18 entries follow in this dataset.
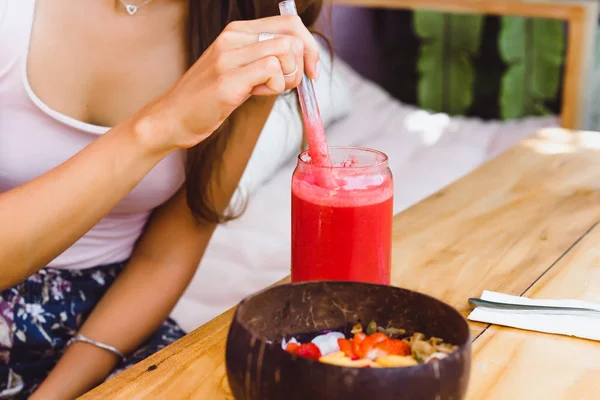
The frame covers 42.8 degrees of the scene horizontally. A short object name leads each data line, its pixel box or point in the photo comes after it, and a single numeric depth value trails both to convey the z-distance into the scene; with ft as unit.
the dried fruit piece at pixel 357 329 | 2.22
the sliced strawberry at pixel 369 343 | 2.08
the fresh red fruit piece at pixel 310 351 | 2.08
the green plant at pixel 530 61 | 10.02
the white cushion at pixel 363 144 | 5.19
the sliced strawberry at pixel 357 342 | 2.09
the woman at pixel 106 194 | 3.45
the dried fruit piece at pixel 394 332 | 2.19
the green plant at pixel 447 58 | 10.66
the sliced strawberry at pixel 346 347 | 2.10
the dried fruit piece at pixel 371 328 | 2.20
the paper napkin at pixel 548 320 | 2.67
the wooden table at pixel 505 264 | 2.41
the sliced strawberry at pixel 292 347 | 2.08
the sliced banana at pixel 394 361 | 2.00
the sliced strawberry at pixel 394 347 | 2.09
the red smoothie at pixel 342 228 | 2.59
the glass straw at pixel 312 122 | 2.71
